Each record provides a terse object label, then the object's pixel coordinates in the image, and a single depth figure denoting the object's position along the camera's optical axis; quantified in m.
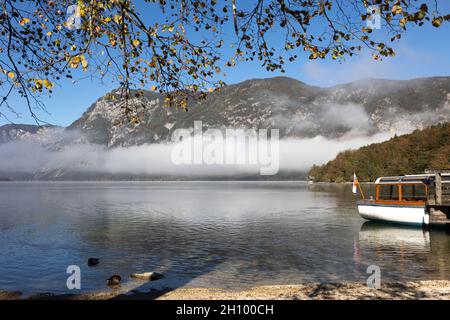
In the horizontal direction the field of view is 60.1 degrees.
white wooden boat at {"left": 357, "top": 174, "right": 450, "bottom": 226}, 42.22
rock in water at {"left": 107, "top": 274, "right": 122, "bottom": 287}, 21.05
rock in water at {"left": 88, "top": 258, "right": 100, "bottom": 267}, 26.76
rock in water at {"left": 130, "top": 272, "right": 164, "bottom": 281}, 22.08
